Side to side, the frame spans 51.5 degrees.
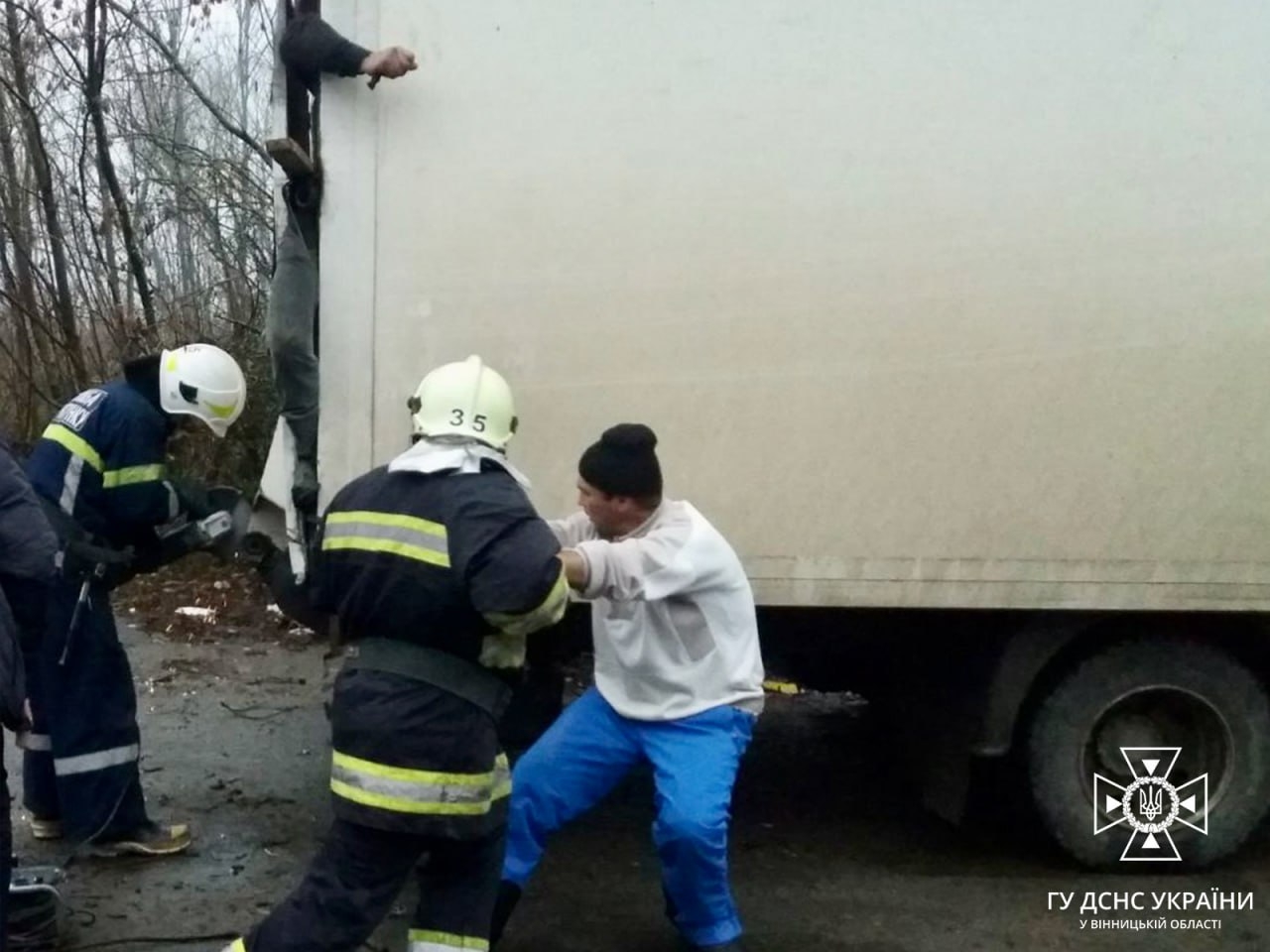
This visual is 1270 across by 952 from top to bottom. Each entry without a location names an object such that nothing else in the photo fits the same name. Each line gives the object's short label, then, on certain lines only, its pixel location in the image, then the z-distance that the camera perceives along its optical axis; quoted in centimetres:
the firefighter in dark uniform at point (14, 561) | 286
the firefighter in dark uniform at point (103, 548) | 394
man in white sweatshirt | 328
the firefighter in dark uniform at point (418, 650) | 270
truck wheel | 410
